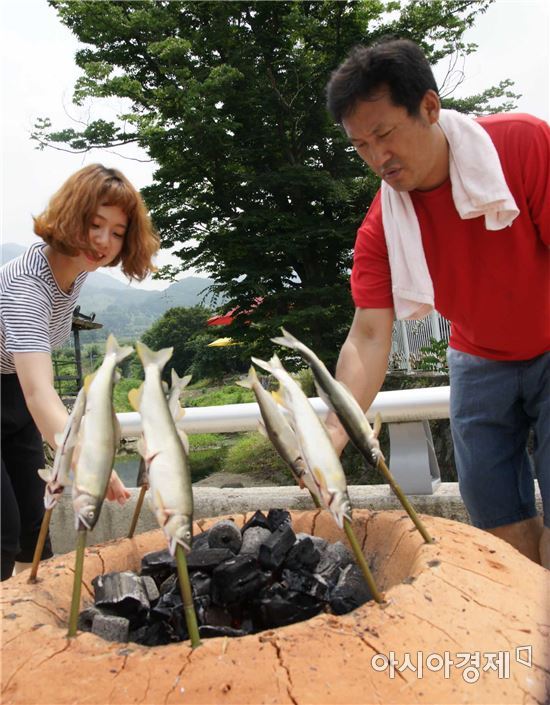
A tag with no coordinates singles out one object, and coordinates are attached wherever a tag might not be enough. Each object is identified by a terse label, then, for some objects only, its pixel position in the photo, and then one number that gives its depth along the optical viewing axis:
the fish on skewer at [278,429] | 1.26
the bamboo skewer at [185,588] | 0.98
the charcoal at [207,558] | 1.44
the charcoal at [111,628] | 1.26
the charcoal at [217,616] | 1.35
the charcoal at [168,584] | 1.50
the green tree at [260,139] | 13.66
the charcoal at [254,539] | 1.54
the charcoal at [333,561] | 1.44
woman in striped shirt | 1.75
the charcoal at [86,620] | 1.31
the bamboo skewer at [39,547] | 1.24
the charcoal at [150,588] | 1.44
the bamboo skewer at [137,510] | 1.53
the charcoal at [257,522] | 1.65
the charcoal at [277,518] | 1.66
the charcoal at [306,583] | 1.35
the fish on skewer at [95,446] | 1.07
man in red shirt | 1.69
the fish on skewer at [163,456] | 1.00
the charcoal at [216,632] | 1.18
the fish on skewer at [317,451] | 1.05
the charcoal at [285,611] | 1.28
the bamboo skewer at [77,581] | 1.07
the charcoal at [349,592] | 1.33
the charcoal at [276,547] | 1.44
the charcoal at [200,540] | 1.54
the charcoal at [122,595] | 1.36
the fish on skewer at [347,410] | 1.22
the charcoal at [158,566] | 1.51
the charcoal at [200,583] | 1.38
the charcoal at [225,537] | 1.57
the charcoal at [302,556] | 1.45
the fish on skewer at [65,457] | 1.17
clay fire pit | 0.89
